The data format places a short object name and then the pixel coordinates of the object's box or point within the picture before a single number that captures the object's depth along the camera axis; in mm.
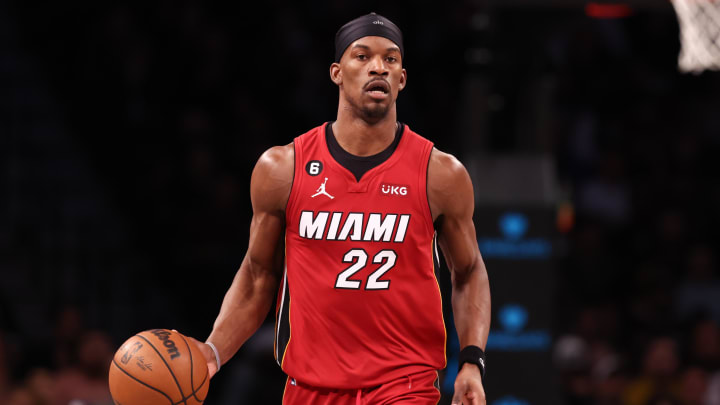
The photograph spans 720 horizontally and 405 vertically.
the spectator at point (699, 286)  22812
